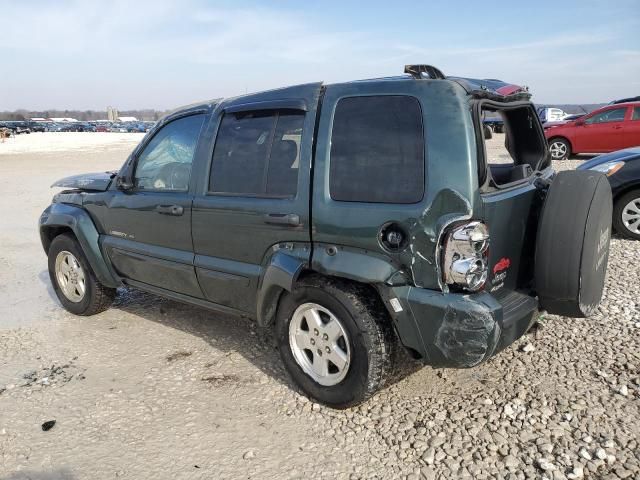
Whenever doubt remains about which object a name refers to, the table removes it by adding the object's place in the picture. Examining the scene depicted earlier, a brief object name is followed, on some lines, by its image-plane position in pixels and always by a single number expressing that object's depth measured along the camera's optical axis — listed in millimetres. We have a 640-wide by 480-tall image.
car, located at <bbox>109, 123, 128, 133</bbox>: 87125
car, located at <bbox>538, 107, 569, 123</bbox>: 25988
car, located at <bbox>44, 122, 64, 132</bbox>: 82650
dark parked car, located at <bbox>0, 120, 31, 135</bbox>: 65812
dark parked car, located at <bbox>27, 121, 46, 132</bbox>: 77700
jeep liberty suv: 2689
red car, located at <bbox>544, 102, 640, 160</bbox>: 14211
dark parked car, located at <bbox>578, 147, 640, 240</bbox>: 6594
